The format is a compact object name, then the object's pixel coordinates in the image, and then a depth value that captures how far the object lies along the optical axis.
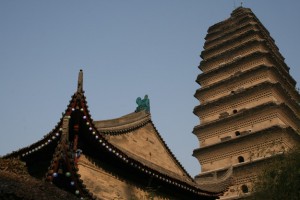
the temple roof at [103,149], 8.60
